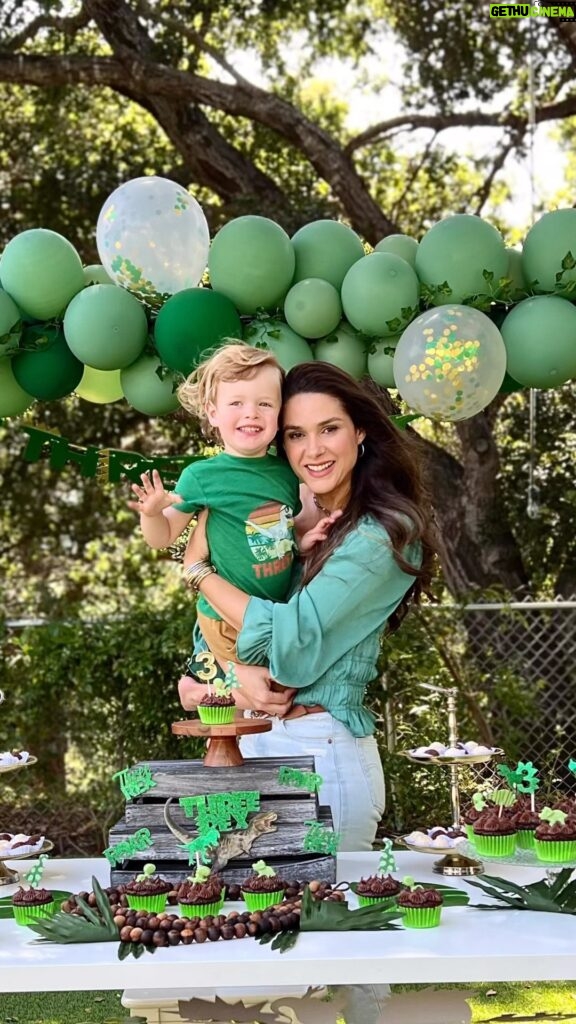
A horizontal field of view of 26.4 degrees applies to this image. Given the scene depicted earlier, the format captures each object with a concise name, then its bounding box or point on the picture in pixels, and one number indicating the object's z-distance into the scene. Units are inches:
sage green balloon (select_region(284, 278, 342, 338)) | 131.7
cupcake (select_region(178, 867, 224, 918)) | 83.7
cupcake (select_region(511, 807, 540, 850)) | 97.0
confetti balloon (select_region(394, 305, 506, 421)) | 124.0
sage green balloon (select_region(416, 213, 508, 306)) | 128.6
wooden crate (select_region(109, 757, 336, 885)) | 89.5
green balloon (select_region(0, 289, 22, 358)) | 130.6
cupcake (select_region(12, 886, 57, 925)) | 86.8
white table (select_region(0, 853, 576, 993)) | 75.9
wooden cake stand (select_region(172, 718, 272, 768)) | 90.8
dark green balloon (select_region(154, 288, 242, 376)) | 126.8
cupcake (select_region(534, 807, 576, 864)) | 91.2
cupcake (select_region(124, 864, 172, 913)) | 84.4
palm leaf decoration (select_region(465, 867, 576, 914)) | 87.6
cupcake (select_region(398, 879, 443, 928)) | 82.2
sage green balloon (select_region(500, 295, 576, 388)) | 128.0
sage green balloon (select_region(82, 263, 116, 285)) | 141.3
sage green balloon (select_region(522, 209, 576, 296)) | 129.3
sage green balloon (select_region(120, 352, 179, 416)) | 134.7
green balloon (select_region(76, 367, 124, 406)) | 145.5
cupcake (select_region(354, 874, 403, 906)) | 85.2
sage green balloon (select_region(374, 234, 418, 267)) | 137.5
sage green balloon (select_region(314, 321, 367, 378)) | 136.3
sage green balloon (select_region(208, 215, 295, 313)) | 131.0
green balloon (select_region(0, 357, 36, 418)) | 137.7
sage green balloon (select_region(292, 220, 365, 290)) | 136.8
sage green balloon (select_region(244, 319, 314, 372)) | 131.7
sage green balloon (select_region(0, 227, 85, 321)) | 132.0
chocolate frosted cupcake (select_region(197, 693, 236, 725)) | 91.4
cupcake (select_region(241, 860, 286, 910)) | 84.5
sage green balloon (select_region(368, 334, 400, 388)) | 134.0
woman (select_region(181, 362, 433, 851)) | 100.0
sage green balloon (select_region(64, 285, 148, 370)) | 130.8
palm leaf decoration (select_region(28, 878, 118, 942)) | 81.6
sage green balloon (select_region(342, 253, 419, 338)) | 129.6
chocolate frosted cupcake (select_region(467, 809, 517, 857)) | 94.9
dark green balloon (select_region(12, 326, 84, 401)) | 135.6
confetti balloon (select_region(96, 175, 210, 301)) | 132.2
